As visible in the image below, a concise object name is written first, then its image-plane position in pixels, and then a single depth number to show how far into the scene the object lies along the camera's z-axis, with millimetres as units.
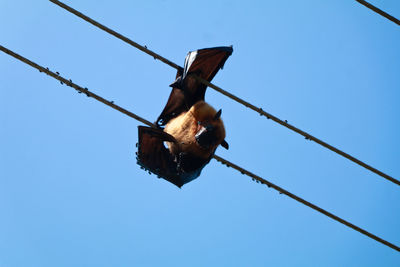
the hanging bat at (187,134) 14781
